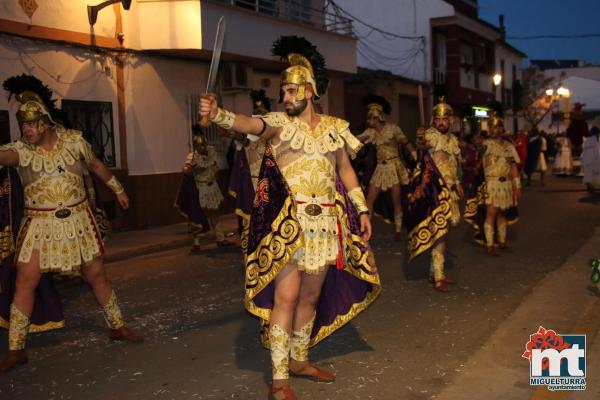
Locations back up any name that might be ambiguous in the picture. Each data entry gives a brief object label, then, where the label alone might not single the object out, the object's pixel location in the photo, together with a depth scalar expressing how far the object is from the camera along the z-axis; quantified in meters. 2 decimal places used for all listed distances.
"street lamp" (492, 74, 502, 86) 31.23
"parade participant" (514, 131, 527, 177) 24.38
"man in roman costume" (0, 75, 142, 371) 5.41
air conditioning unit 16.64
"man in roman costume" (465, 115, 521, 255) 9.65
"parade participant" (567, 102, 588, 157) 25.03
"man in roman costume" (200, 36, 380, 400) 4.41
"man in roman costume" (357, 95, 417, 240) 11.75
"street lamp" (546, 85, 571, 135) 47.03
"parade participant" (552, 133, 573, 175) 26.48
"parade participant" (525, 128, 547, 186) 23.77
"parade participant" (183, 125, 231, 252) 11.39
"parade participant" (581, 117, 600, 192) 19.06
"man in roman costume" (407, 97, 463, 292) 7.75
